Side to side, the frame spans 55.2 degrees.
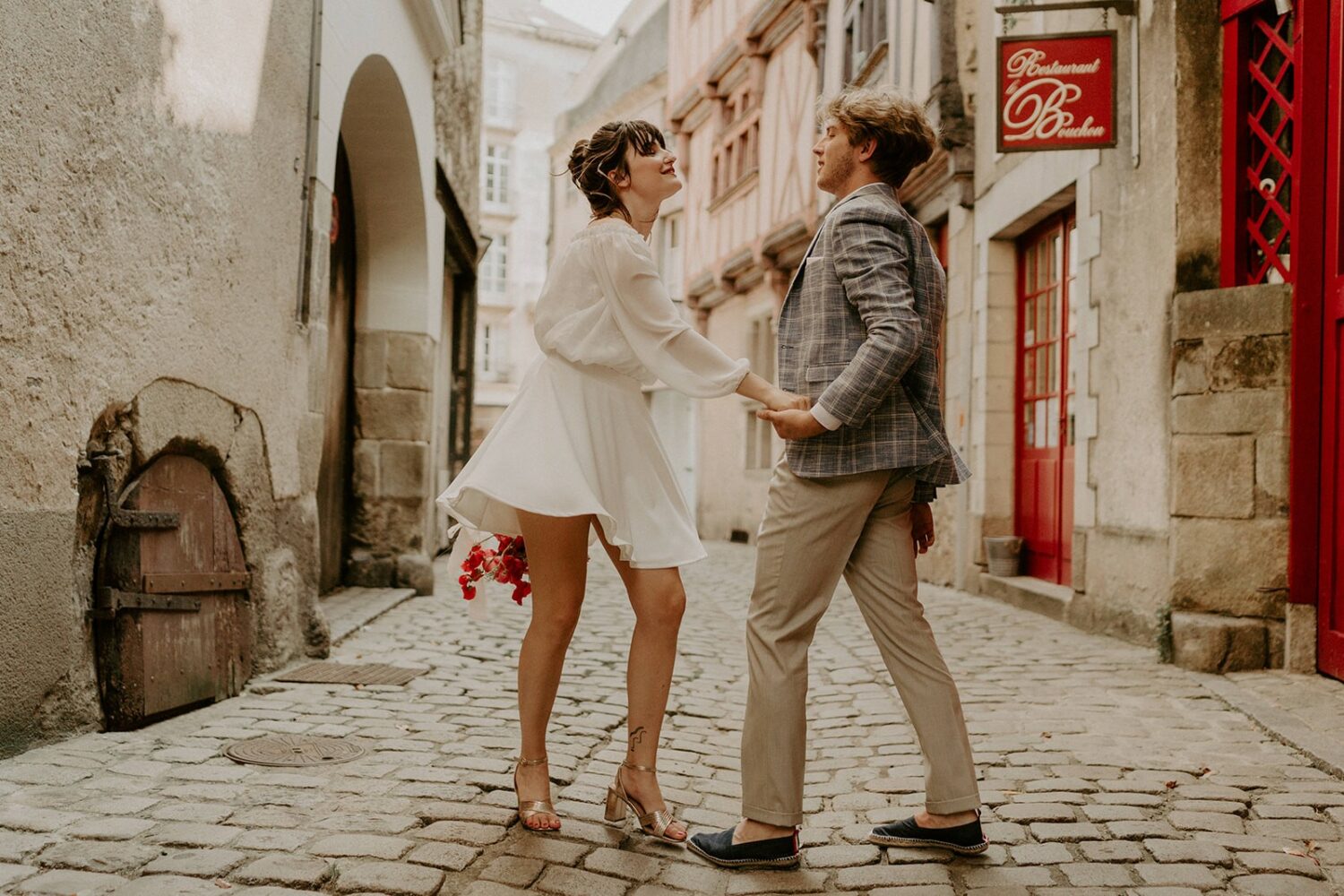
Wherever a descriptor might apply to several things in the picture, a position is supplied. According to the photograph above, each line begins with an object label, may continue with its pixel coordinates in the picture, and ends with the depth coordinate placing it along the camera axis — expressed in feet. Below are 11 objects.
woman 9.33
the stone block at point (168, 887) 7.81
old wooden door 12.24
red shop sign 20.38
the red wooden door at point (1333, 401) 15.60
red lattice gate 17.04
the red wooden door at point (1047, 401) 26.16
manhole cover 11.41
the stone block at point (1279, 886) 8.36
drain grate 15.79
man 8.71
